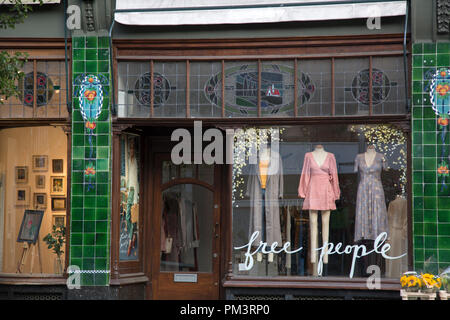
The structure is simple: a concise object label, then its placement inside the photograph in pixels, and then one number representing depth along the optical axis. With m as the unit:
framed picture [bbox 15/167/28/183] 11.91
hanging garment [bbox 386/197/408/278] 10.84
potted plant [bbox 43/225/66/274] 11.56
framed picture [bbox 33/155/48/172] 11.82
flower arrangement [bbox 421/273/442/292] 9.32
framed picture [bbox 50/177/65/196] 11.70
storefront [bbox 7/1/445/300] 10.99
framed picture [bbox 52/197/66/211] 11.66
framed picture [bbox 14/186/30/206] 11.90
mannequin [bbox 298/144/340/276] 11.20
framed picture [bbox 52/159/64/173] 11.70
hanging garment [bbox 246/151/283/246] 11.37
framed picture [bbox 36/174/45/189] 11.81
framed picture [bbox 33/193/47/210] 11.81
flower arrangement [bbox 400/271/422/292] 9.37
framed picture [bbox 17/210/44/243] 11.80
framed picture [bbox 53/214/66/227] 11.64
